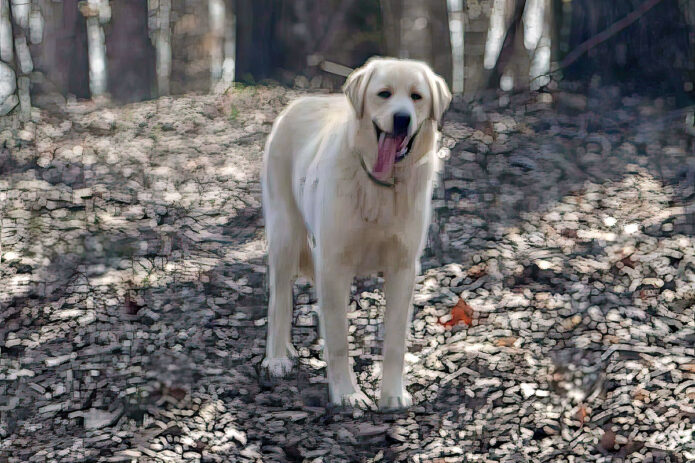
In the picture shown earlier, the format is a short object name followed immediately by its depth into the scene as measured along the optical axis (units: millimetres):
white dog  8945
